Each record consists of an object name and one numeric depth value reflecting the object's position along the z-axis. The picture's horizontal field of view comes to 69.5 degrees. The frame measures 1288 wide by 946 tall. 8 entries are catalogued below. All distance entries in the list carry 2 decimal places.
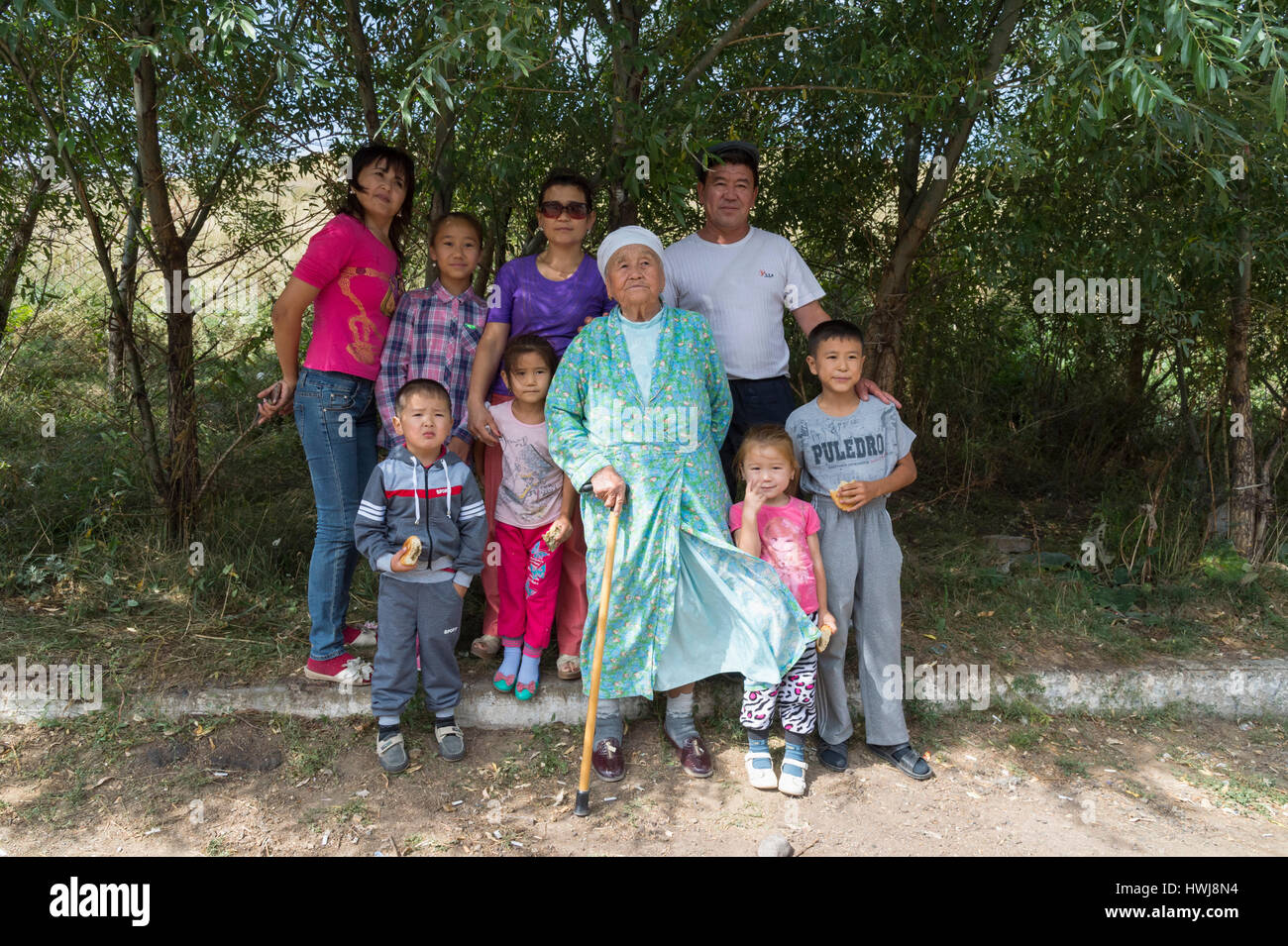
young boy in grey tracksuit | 3.48
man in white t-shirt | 3.92
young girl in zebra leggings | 3.55
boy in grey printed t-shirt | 3.69
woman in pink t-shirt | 3.64
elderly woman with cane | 3.54
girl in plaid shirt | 3.84
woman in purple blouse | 3.77
